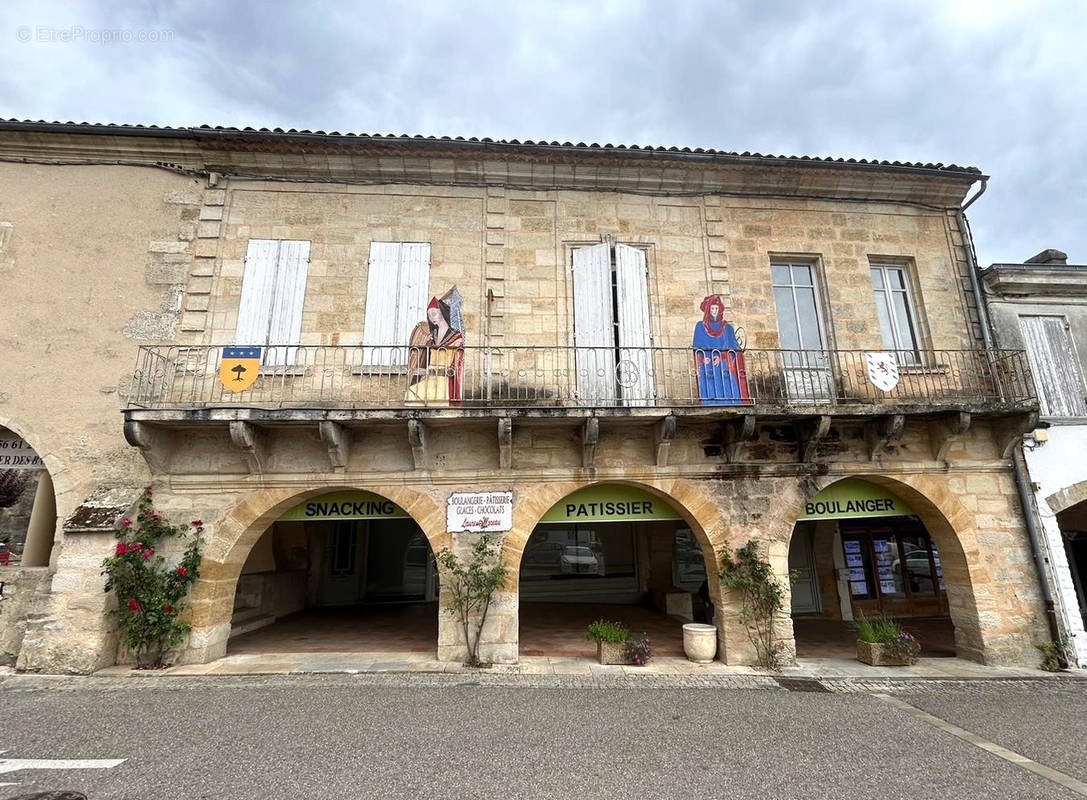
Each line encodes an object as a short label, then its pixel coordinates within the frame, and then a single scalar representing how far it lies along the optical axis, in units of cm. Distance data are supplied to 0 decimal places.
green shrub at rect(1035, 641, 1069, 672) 631
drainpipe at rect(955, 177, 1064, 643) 657
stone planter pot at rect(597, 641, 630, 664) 629
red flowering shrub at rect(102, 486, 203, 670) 577
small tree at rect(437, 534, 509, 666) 615
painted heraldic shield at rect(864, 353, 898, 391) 704
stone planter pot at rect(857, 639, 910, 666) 646
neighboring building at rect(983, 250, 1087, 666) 707
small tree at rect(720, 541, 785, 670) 632
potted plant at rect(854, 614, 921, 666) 643
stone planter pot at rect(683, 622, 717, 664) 643
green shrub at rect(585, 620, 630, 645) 636
